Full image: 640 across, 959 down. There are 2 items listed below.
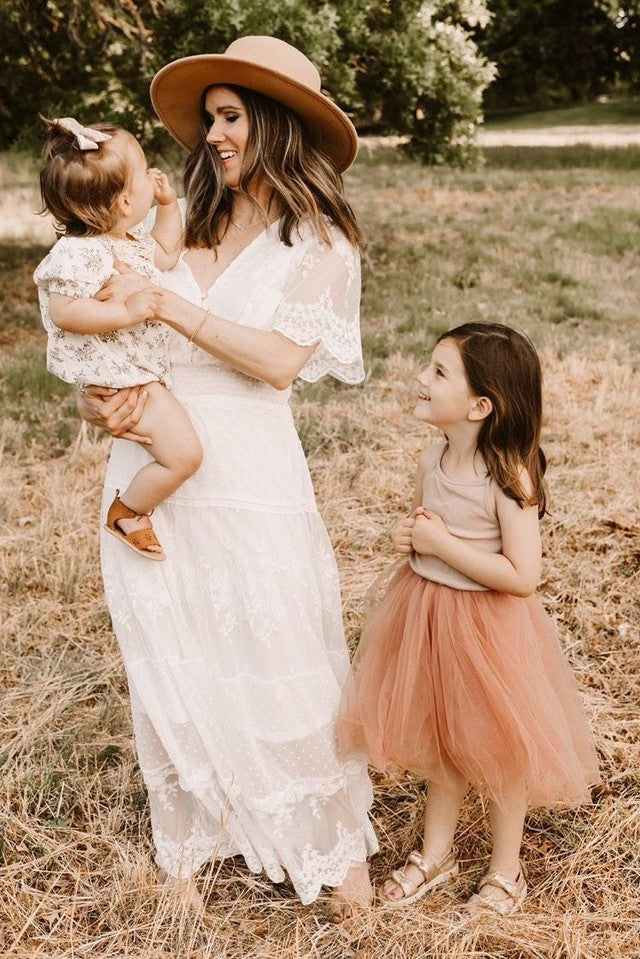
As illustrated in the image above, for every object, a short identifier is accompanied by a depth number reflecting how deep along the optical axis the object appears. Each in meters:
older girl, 2.45
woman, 2.46
